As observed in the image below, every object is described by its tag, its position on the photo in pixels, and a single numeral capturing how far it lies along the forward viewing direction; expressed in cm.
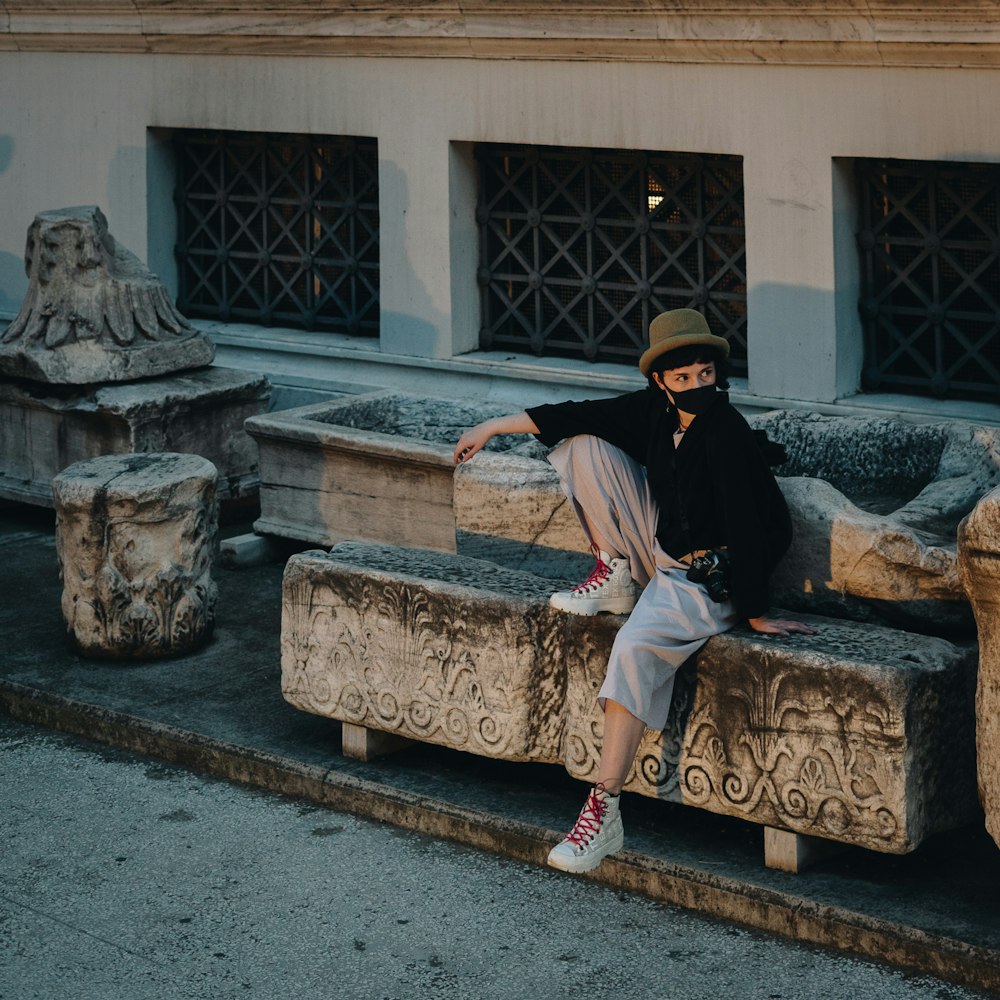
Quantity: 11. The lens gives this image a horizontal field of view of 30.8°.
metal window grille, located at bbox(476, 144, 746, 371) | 839
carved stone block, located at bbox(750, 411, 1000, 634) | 508
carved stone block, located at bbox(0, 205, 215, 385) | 862
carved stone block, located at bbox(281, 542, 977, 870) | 473
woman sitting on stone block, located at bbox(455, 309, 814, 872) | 500
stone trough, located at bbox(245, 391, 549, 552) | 759
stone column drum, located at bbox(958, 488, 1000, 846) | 444
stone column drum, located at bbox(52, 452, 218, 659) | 686
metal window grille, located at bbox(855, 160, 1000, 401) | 762
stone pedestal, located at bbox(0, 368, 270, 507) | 852
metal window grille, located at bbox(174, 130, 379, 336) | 973
